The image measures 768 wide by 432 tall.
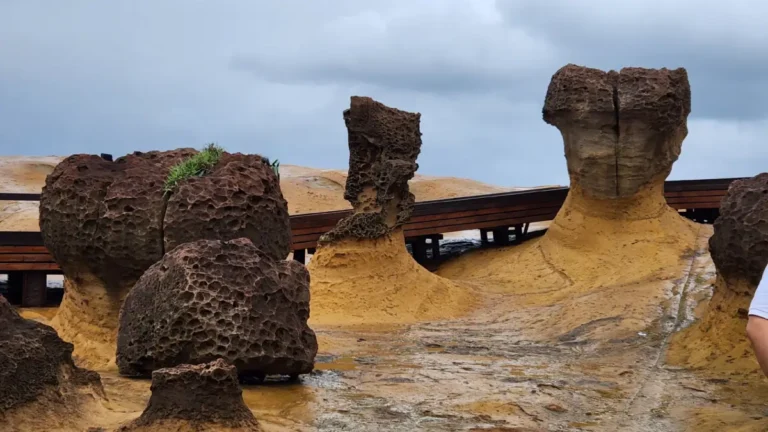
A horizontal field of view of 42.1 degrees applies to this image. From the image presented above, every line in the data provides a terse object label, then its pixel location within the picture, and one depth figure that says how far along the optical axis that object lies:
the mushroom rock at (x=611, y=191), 12.55
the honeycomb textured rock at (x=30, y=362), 4.48
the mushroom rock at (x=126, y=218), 7.29
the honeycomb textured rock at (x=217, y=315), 5.68
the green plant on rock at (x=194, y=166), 7.47
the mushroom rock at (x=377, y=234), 11.68
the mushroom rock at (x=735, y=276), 7.10
